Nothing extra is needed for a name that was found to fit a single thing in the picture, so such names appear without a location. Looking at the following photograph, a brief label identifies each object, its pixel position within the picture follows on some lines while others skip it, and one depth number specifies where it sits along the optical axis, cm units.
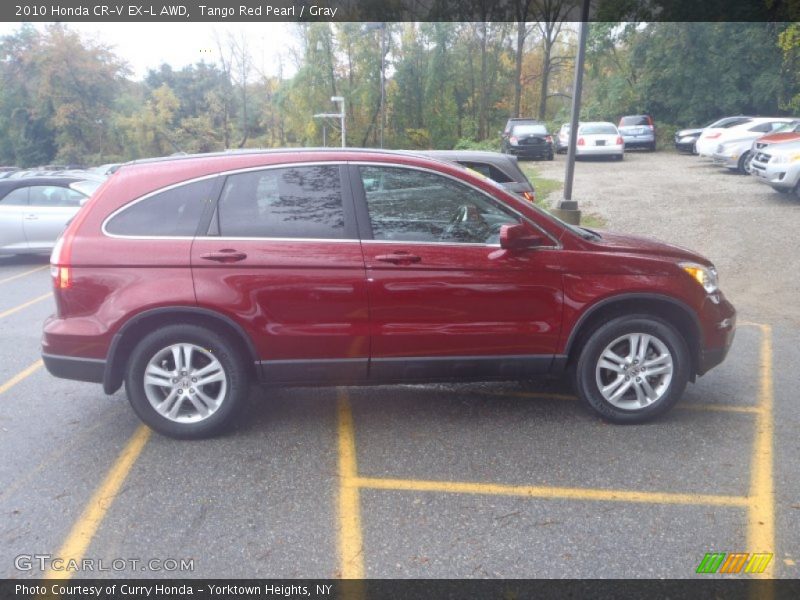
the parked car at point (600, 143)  2455
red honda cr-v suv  402
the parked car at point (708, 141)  2091
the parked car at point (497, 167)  847
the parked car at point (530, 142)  2628
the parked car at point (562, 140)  2817
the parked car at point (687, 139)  2723
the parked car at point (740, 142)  1875
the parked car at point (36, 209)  1064
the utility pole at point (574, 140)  1006
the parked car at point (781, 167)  1352
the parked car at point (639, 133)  2917
